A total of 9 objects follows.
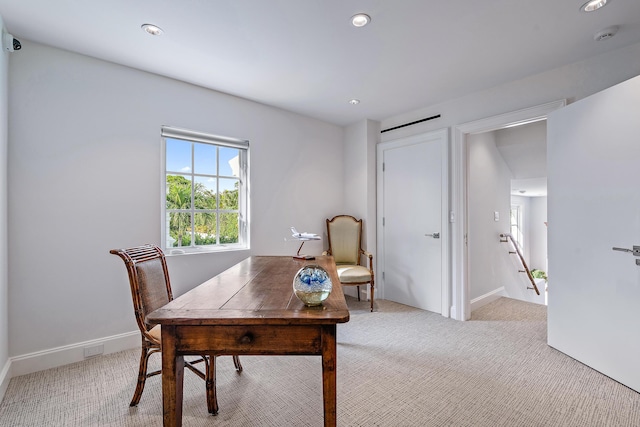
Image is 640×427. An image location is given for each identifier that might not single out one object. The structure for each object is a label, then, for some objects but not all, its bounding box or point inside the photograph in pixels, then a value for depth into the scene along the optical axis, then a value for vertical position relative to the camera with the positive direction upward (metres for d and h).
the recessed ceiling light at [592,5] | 1.76 +1.29
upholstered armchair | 3.90 -0.33
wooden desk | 1.06 -0.44
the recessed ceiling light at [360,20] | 1.89 +1.29
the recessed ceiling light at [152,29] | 2.00 +1.29
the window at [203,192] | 2.87 +0.25
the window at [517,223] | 6.30 -0.16
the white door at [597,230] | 1.94 -0.10
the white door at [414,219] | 3.39 -0.04
